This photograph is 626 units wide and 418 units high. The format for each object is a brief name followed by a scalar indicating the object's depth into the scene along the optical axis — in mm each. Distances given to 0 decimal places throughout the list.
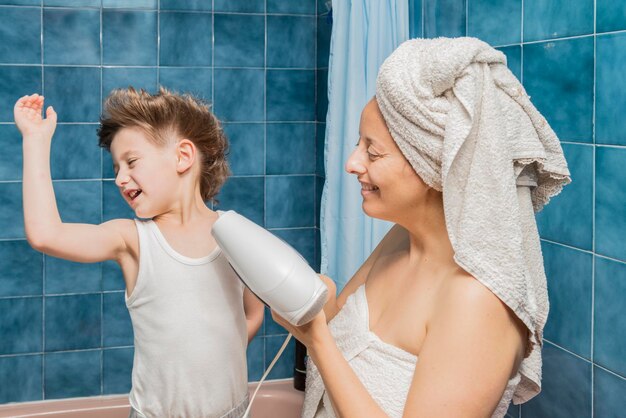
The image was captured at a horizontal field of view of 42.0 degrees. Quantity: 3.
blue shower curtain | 2322
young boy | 1651
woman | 1154
